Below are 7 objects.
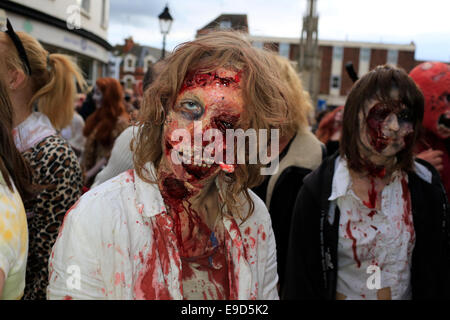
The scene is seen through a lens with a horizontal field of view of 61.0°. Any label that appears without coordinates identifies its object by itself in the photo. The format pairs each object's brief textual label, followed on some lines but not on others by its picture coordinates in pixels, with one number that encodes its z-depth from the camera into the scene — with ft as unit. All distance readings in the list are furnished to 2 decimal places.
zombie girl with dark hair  6.34
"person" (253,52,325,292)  8.39
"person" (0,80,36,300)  3.59
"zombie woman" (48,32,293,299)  3.52
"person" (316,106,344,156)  14.16
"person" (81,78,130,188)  12.51
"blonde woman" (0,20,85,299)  5.66
